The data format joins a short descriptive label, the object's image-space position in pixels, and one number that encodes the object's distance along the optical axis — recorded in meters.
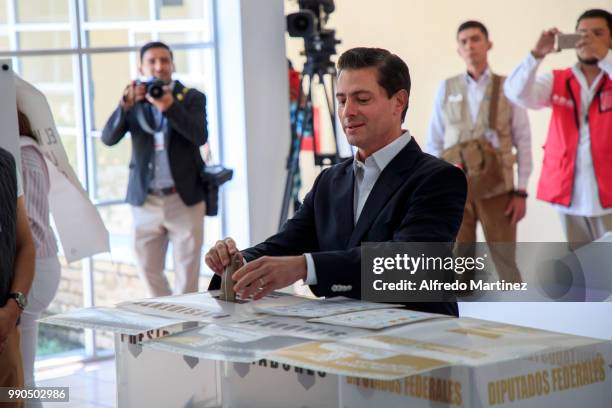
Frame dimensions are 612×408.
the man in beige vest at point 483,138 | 5.86
